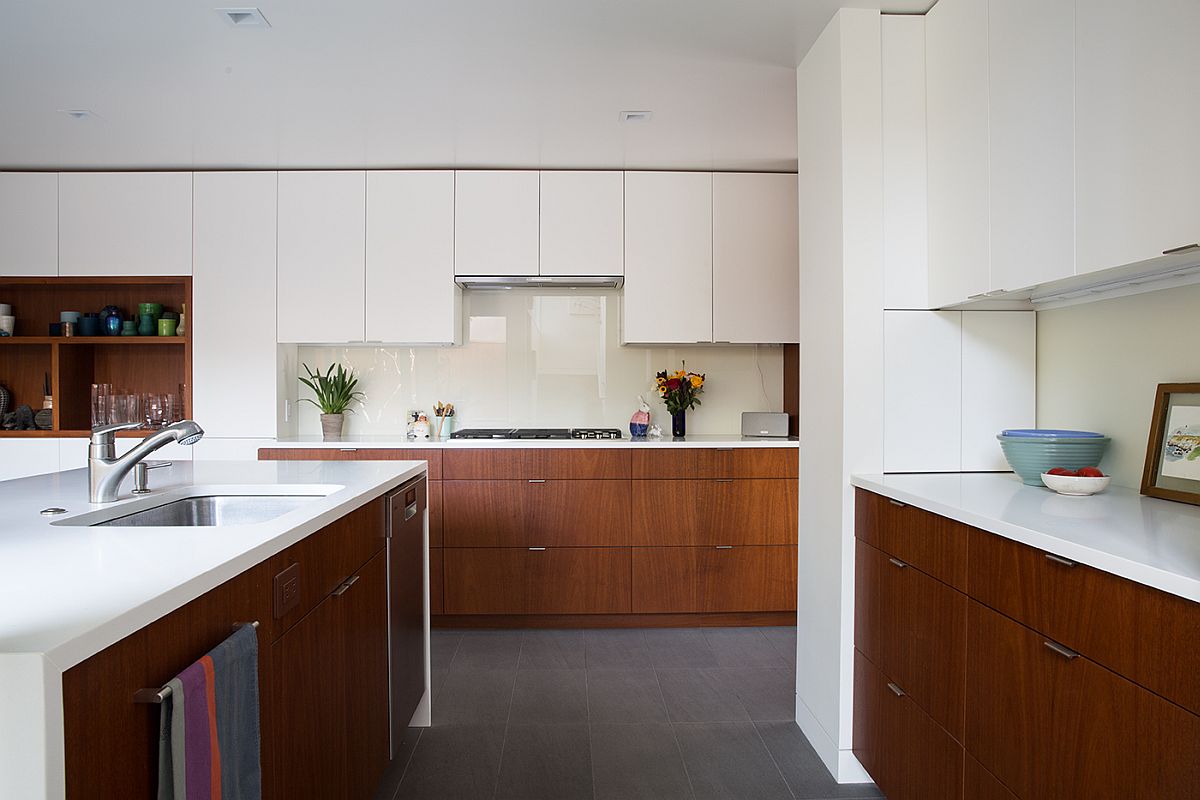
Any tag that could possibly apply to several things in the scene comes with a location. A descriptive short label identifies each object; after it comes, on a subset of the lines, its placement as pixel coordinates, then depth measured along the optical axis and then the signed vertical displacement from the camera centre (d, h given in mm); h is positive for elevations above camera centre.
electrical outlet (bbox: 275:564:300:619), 1412 -392
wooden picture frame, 1770 -131
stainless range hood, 4078 +647
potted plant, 4199 -10
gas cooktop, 4066 -225
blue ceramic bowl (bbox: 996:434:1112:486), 2043 -164
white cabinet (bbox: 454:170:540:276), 4016 +948
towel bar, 941 -392
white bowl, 1856 -232
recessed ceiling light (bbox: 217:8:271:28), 2408 +1255
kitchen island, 758 -283
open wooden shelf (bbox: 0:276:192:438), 4375 +245
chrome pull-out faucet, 1755 -164
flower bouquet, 4246 +0
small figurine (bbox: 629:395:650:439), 4234 -174
